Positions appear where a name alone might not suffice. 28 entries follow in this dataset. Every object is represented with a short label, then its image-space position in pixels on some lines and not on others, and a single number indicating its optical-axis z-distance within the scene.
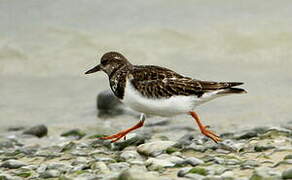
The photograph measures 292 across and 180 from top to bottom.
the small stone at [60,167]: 11.94
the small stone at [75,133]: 17.80
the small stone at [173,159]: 11.47
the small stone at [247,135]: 15.00
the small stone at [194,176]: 10.08
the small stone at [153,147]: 12.94
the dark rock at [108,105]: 21.11
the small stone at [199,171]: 10.43
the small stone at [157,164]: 11.37
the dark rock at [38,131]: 18.31
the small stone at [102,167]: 11.32
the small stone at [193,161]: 11.34
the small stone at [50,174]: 11.51
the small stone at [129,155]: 12.75
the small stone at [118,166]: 11.57
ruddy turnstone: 13.58
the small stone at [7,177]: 11.52
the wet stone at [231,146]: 13.01
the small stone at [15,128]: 19.52
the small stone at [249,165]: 10.88
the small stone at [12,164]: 12.69
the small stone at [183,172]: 10.47
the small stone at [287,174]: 9.43
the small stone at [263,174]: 9.69
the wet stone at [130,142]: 14.17
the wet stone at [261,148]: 12.72
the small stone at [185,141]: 13.44
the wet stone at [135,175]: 9.52
